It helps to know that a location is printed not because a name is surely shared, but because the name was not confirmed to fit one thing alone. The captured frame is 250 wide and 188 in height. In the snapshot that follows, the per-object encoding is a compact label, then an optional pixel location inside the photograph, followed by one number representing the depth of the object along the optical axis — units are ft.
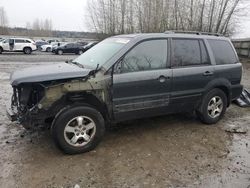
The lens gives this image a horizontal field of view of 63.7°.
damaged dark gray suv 9.62
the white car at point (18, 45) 66.98
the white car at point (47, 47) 87.76
